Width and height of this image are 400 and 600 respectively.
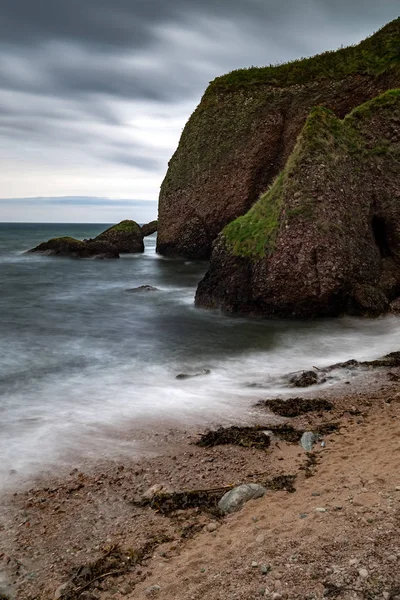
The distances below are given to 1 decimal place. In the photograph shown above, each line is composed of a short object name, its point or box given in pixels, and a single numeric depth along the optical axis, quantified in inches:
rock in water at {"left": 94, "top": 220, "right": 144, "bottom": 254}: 1610.5
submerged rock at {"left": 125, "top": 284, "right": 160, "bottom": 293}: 877.2
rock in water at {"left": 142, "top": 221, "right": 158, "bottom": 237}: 1959.9
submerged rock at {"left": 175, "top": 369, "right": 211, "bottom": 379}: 395.5
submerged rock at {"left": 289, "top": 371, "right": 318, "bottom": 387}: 354.1
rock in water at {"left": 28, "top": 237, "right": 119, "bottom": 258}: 1499.9
